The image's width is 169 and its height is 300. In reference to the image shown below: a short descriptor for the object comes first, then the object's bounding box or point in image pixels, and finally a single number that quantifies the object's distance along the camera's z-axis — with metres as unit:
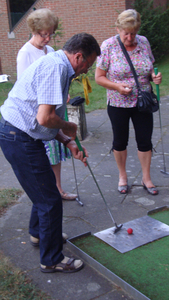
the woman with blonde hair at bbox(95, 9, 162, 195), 3.46
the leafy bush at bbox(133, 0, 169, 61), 13.12
